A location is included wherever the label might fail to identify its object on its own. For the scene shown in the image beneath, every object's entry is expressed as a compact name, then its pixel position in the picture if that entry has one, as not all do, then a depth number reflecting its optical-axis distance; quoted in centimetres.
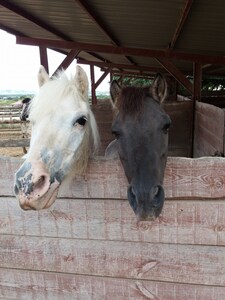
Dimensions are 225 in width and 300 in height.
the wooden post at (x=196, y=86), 551
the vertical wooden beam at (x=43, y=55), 613
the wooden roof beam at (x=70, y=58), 571
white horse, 131
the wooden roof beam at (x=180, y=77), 579
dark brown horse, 146
